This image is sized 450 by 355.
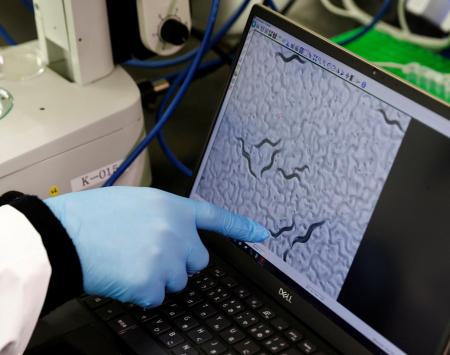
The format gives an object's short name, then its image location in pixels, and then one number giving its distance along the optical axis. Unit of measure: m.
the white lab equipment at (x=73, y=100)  0.64
